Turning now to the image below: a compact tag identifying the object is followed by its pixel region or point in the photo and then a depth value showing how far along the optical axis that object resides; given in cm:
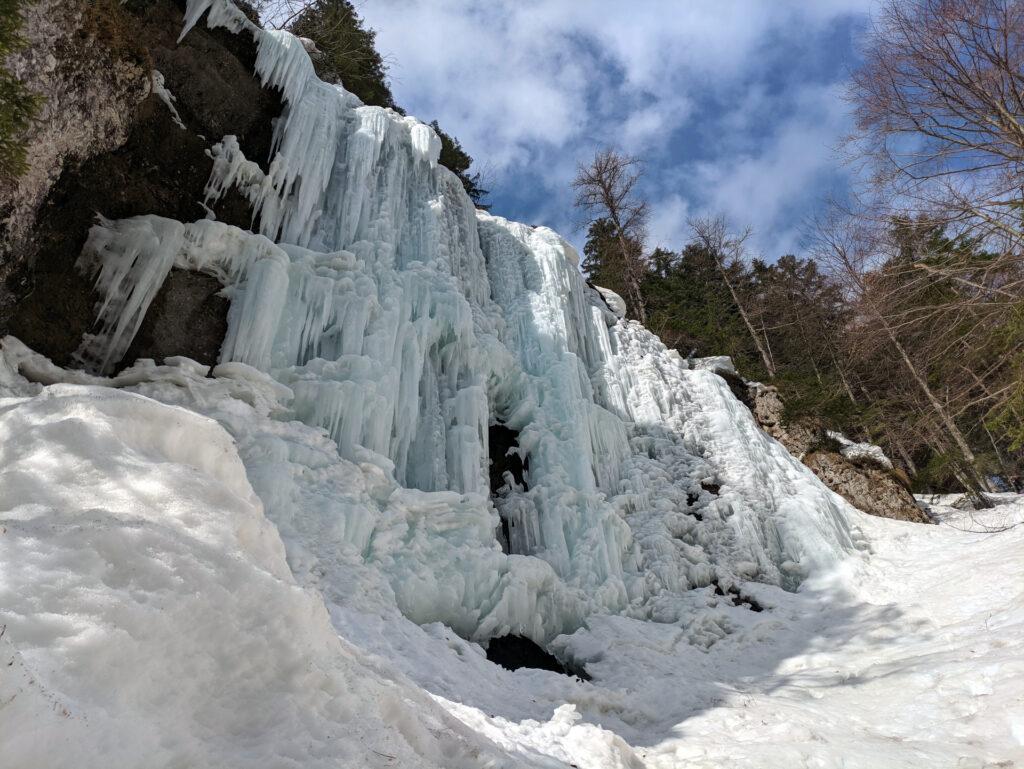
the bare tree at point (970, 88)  520
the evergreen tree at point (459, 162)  2067
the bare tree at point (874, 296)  583
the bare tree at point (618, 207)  2383
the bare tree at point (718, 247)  2480
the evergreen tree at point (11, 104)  429
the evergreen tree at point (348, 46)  1794
